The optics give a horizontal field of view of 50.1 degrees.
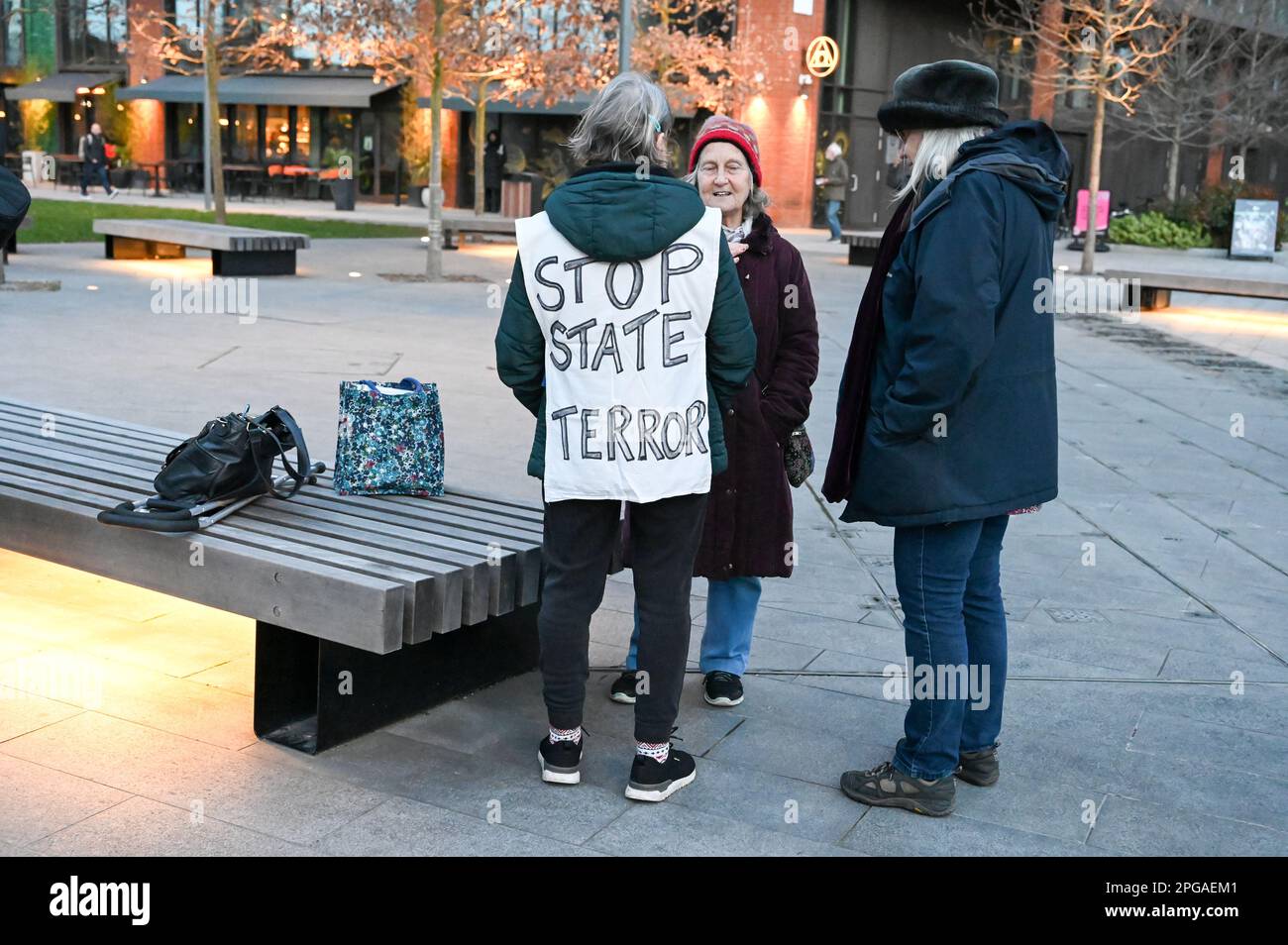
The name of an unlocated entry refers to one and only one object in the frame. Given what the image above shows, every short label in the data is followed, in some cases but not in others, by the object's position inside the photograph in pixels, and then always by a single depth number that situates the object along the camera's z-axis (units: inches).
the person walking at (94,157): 1342.3
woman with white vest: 133.8
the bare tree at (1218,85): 1224.8
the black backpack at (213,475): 159.8
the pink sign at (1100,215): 958.4
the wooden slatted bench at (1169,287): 601.9
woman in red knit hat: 164.4
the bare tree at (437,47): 681.6
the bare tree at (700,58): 948.0
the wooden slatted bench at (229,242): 630.5
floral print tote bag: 173.2
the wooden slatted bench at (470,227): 799.1
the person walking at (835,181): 1162.0
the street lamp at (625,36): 642.2
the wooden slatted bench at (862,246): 840.3
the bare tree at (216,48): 762.2
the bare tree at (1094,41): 767.7
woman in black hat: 131.7
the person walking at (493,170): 1320.1
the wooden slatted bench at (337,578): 144.5
